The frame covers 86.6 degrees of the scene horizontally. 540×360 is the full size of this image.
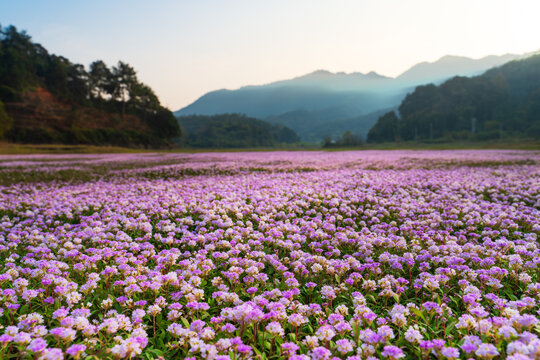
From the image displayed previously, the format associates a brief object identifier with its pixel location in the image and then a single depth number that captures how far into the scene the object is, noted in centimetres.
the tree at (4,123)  5490
